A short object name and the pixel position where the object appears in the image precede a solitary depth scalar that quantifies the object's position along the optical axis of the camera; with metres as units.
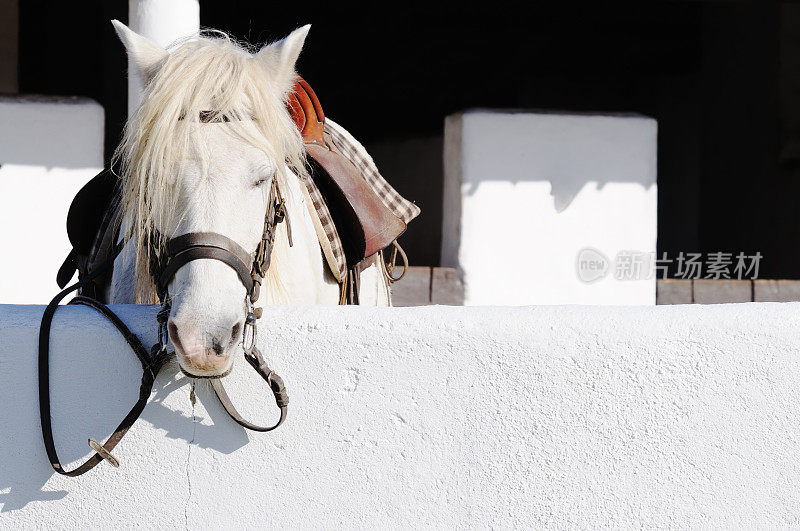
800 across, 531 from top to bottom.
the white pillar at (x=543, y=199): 9.55
